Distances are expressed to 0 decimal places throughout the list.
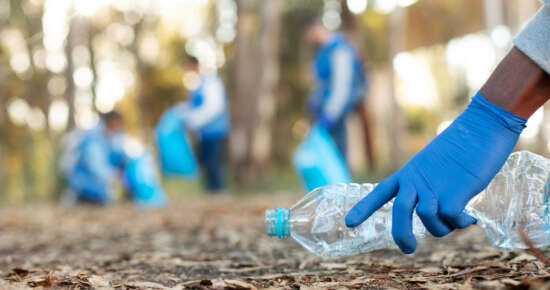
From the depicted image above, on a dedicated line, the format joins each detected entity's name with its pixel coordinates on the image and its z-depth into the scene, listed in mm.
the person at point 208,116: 8180
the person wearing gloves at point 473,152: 1758
